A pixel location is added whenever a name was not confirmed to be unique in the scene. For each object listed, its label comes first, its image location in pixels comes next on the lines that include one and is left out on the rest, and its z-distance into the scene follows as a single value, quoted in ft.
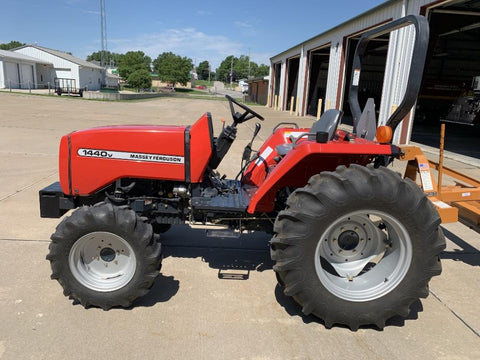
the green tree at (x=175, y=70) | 261.24
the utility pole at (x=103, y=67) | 159.14
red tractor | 7.97
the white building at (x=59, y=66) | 158.30
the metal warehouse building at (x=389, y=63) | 36.99
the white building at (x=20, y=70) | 126.17
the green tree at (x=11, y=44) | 376.66
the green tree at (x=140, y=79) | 186.60
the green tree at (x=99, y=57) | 411.25
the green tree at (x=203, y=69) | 496.23
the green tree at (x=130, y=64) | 221.05
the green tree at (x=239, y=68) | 411.95
